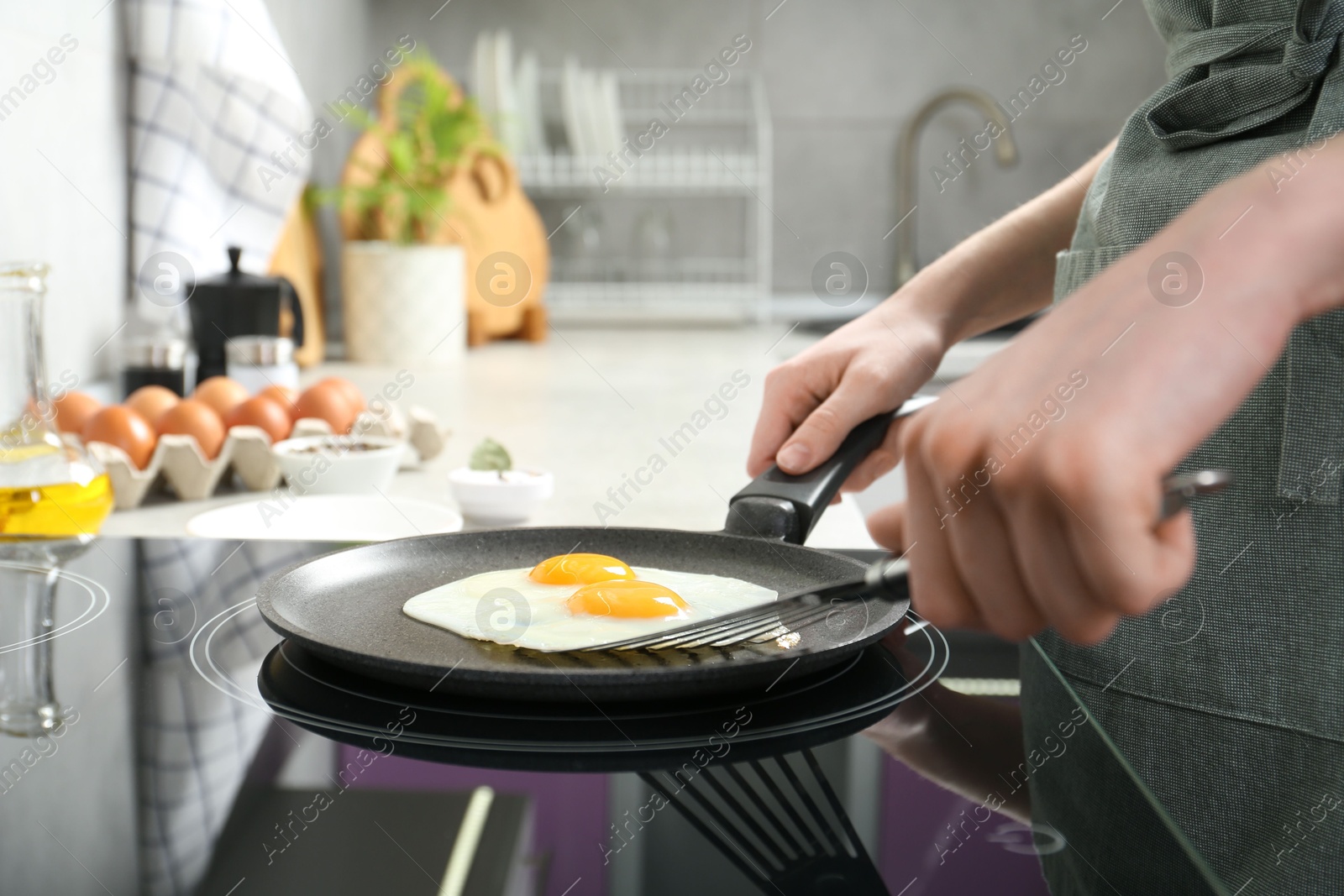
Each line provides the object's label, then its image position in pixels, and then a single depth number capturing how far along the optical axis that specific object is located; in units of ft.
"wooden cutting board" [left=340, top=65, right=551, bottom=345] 7.61
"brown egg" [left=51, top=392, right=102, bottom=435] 3.68
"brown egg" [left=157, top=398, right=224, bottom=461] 3.59
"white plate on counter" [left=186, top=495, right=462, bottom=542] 3.00
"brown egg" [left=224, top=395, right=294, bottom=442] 3.82
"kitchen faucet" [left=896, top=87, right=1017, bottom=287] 8.98
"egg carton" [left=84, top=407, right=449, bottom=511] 3.36
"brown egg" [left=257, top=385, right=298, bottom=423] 4.00
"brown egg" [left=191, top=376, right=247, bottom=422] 4.00
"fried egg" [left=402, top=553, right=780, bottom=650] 1.73
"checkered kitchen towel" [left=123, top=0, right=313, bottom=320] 5.09
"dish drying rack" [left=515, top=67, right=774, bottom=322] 9.09
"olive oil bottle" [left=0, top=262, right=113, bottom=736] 2.70
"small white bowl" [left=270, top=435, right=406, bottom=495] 3.48
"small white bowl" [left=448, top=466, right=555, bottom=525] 3.19
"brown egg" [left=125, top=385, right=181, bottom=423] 3.76
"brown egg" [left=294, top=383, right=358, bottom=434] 4.09
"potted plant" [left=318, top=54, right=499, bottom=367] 7.19
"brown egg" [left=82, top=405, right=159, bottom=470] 3.45
